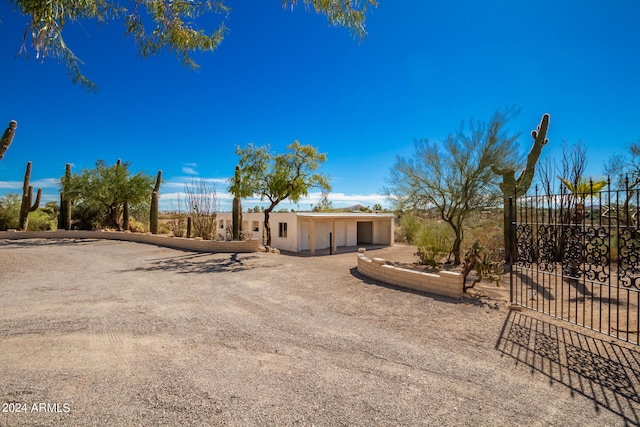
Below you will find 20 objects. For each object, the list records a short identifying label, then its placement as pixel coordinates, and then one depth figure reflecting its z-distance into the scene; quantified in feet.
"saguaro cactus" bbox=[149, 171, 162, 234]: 61.62
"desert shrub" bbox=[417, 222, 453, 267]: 37.45
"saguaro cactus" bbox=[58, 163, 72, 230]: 66.33
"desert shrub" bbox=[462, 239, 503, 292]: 23.02
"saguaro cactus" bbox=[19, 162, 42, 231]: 64.28
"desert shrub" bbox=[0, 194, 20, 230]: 68.59
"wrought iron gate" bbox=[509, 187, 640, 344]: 15.19
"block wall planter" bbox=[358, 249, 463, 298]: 22.11
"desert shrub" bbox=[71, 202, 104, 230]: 75.31
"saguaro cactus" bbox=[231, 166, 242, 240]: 52.44
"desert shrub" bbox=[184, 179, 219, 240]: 60.49
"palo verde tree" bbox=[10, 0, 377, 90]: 12.40
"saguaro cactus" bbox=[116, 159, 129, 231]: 68.08
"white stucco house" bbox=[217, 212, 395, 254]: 60.13
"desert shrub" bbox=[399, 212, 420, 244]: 70.04
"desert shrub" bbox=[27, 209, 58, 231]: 71.67
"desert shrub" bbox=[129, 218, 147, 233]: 71.82
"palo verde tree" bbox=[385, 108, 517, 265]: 35.42
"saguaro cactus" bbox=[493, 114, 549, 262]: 36.60
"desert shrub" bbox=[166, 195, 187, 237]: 63.39
